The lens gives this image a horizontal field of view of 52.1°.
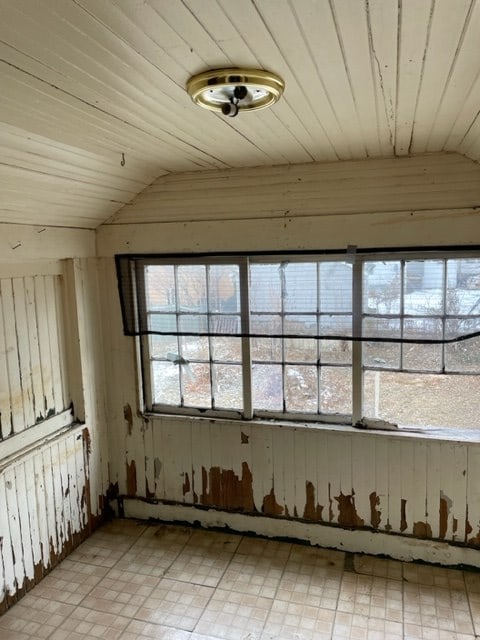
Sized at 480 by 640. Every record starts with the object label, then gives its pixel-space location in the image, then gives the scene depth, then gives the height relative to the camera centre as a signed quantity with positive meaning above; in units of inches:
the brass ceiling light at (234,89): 54.7 +21.6
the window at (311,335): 108.1 -15.2
